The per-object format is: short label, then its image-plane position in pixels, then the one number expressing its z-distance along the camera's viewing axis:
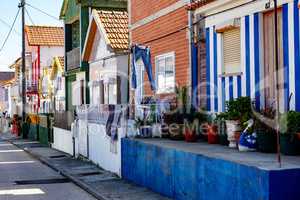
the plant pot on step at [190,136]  12.48
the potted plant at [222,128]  11.31
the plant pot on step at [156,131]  13.80
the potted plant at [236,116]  10.68
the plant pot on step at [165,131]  13.61
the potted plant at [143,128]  13.91
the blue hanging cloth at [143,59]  15.32
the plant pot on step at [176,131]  13.00
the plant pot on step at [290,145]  8.99
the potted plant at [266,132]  9.42
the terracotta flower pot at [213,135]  11.78
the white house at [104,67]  17.62
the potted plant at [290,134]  9.00
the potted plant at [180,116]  13.02
